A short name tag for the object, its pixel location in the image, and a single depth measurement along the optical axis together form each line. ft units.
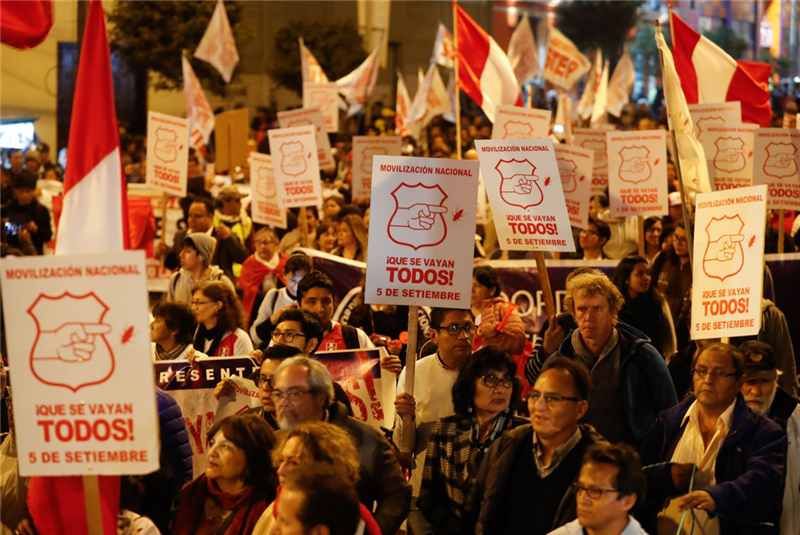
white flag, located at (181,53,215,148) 60.70
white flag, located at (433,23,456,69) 77.85
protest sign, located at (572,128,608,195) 42.57
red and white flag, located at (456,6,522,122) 43.59
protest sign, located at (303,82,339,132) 63.46
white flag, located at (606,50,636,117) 74.23
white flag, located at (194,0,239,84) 70.38
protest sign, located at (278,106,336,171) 45.91
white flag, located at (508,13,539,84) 71.31
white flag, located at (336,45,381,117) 74.02
